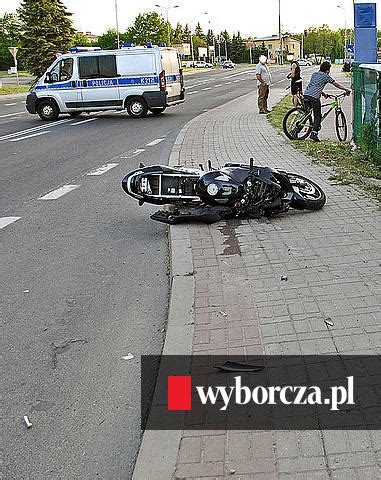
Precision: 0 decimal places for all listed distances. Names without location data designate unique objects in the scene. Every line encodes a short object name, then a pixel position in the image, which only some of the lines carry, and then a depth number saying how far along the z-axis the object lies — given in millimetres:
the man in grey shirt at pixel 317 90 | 15258
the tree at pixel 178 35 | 135750
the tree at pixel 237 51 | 168250
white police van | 24594
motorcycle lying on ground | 7719
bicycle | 15602
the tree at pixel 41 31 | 59531
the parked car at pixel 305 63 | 103312
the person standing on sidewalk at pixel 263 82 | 22938
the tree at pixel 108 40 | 118588
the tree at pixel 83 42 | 112725
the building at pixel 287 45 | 169175
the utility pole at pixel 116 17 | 75625
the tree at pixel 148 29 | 105750
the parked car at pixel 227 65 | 121956
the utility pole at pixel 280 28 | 80062
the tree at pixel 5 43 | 109669
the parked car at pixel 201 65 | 126312
